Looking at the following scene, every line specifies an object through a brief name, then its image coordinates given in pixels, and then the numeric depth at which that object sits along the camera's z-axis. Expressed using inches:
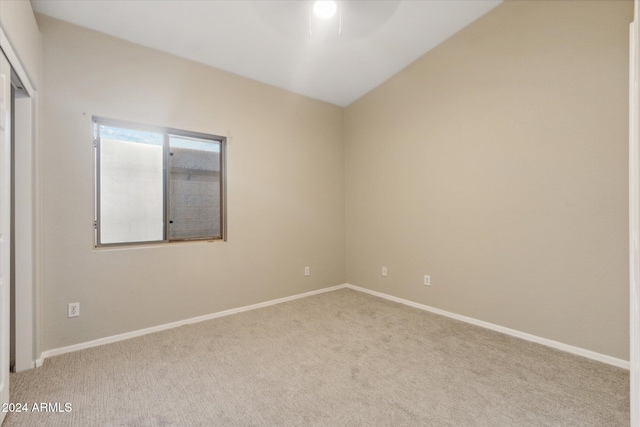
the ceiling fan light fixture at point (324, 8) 99.2
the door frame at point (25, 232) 81.0
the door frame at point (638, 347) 34.0
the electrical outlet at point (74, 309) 95.8
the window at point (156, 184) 106.2
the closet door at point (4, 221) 63.0
